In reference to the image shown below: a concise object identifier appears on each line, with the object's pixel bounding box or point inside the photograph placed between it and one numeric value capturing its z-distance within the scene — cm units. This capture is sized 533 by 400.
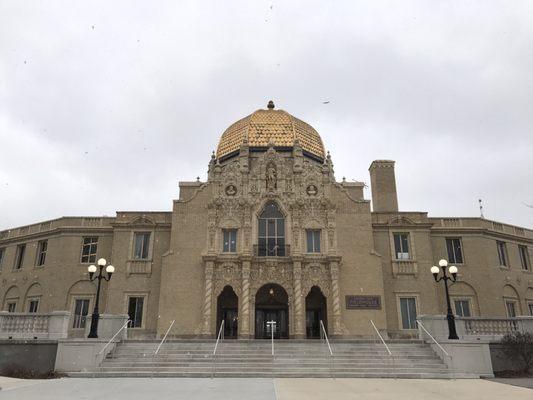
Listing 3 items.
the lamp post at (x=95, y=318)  1964
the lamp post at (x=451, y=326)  1930
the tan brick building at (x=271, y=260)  2888
